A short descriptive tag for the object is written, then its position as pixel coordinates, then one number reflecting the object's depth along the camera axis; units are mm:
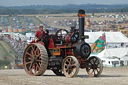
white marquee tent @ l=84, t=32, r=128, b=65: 76656
